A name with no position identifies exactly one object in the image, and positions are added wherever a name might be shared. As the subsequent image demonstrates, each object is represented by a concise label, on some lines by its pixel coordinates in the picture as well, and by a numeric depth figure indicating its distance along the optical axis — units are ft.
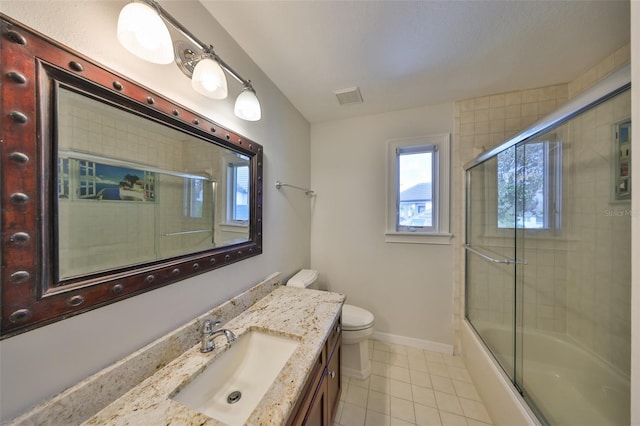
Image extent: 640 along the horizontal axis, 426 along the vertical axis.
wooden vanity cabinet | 2.65
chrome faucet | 2.89
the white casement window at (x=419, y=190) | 6.48
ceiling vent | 5.65
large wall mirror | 1.62
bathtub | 3.80
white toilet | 5.40
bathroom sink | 2.55
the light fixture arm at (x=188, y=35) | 2.25
